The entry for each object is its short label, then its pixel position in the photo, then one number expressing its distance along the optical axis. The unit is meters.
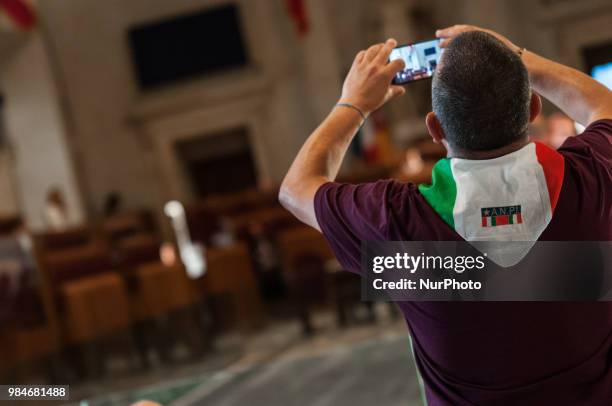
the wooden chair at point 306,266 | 10.20
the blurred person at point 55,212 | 20.47
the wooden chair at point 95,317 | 9.32
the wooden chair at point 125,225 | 15.79
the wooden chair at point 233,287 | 10.94
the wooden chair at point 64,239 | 13.27
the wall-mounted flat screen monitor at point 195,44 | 23.23
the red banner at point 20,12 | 19.78
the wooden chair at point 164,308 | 10.18
